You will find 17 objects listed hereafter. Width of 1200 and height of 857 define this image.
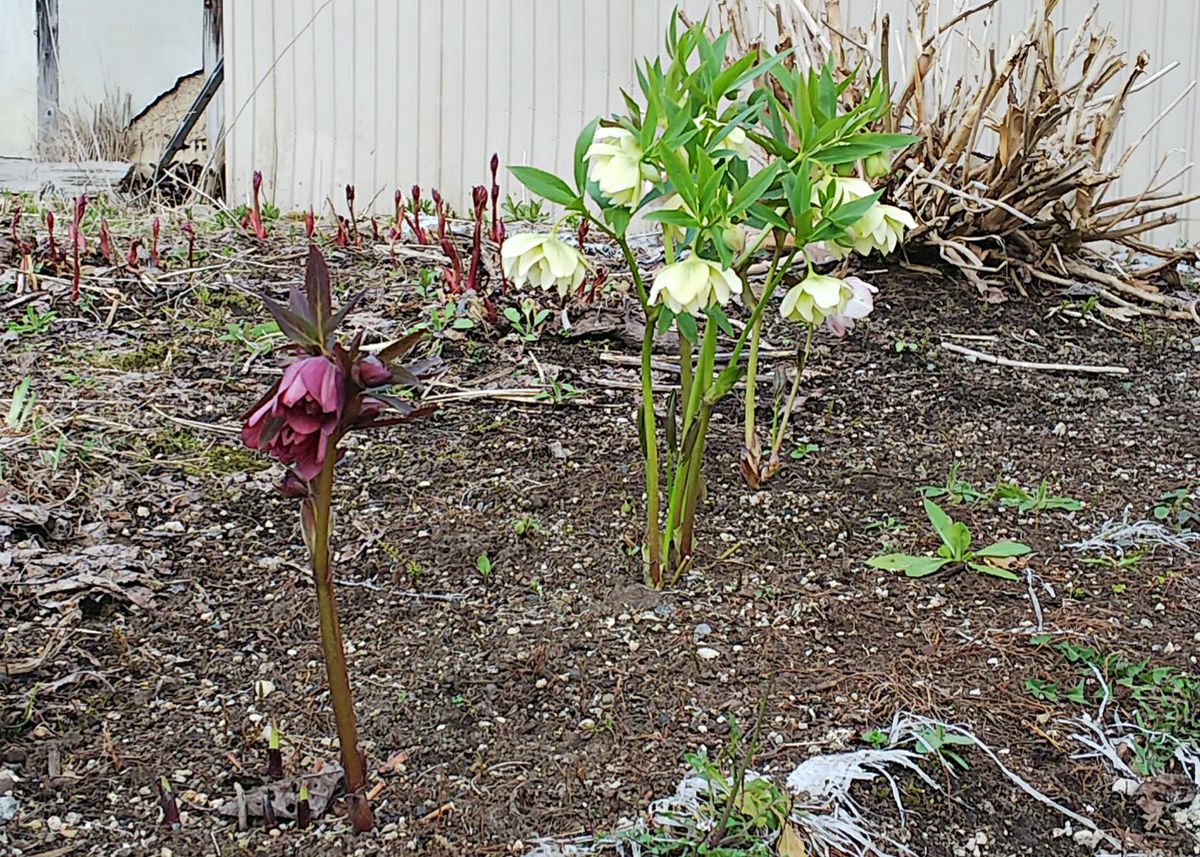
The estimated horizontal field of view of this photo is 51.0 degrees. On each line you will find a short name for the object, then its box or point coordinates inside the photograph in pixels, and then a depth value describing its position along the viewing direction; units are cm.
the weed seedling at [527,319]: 271
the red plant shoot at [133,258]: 304
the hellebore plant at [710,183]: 146
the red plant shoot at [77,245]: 292
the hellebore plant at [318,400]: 106
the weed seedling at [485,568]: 182
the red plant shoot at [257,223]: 341
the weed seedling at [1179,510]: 196
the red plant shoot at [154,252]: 315
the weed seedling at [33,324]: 275
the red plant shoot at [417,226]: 322
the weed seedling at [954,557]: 181
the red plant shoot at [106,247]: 314
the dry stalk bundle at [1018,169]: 294
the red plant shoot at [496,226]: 301
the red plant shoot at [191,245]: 319
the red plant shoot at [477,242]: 287
